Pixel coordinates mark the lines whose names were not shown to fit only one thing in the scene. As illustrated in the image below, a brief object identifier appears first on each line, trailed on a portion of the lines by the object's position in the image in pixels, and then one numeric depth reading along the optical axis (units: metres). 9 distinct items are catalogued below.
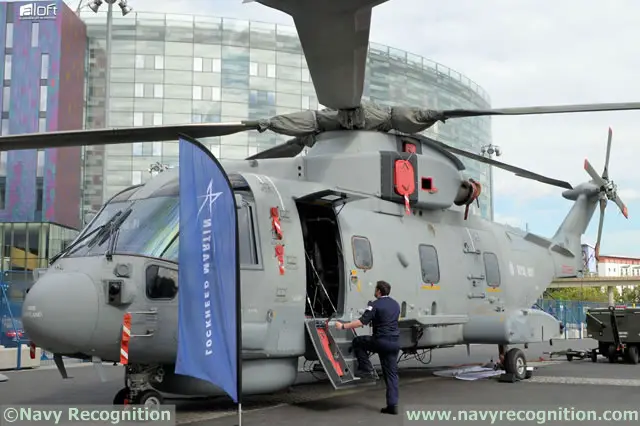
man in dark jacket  8.58
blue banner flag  6.92
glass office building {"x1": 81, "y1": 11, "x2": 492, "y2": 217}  49.00
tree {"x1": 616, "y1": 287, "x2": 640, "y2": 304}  97.53
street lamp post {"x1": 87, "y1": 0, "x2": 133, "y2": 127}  25.50
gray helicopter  7.50
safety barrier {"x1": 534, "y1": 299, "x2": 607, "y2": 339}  34.78
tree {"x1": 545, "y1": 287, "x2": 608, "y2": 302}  85.94
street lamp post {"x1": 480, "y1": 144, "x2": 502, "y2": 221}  37.69
